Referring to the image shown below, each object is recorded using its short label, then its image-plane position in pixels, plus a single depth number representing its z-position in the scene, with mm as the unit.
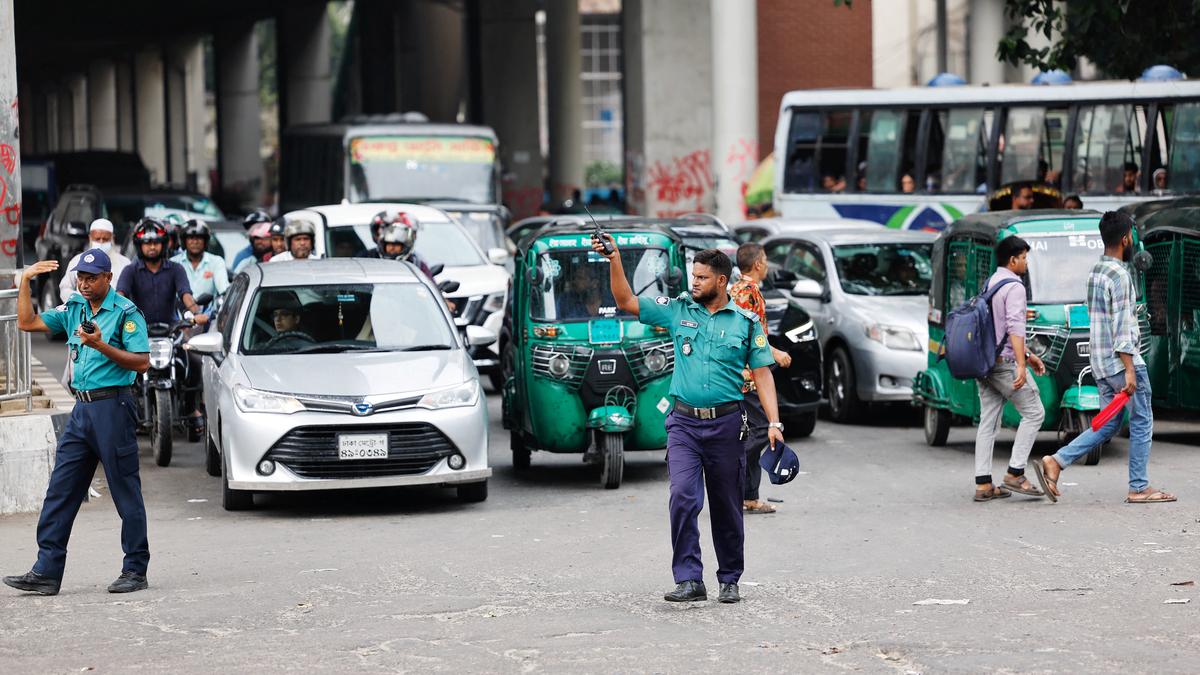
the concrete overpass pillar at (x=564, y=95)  57250
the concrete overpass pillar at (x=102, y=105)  90125
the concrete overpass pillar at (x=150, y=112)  81938
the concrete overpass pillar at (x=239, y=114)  71688
